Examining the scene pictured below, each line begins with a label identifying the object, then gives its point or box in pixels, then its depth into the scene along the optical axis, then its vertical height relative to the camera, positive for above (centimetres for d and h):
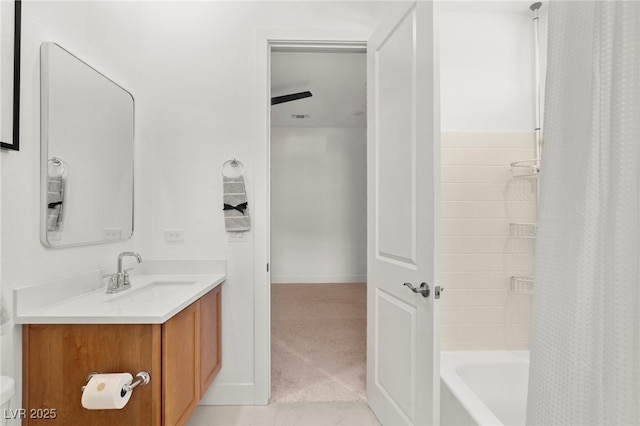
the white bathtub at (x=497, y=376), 202 -96
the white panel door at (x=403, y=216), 152 -3
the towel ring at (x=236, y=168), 233 +27
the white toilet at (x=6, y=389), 102 -53
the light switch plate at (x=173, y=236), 233 -18
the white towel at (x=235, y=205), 229 +3
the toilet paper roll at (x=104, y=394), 122 -64
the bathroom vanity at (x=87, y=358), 136 -57
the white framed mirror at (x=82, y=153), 152 +27
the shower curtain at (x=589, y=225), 54 -2
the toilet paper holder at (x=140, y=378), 131 -63
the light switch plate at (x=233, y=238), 233 -19
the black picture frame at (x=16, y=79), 134 +49
